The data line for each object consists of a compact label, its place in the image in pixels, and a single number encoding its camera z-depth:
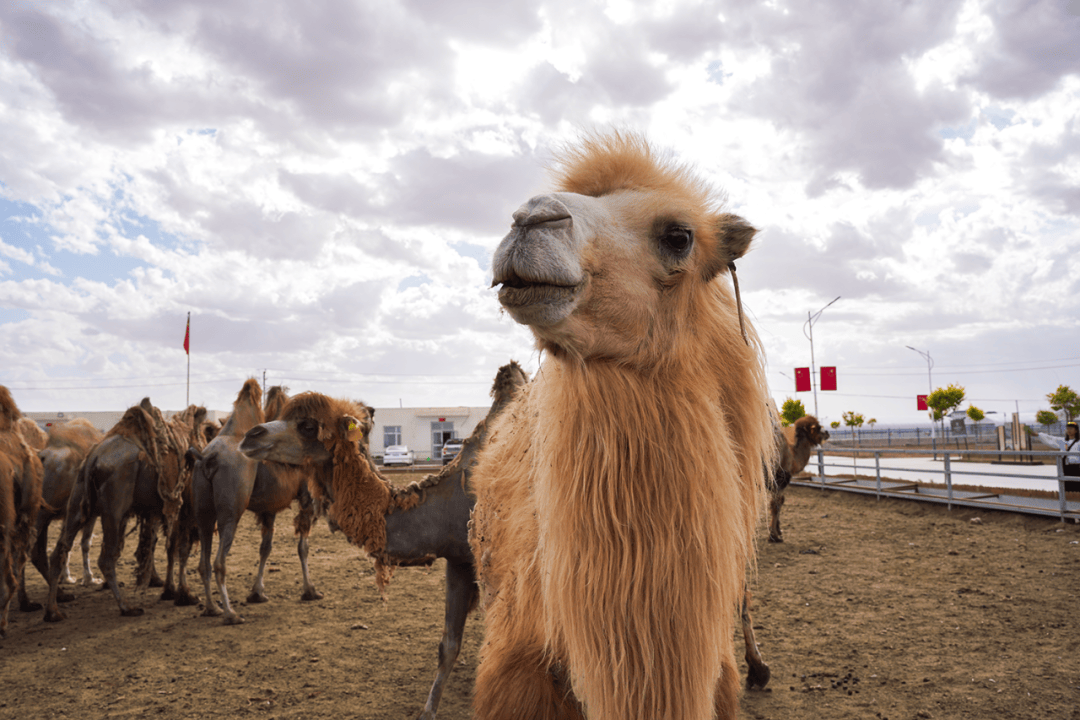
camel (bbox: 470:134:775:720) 1.73
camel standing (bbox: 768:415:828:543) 12.52
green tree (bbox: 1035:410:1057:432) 36.24
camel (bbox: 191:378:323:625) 7.27
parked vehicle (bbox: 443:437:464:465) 29.31
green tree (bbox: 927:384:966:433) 37.16
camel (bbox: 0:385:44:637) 6.46
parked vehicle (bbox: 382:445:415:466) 34.06
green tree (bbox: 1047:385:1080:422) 31.75
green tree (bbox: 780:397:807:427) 32.94
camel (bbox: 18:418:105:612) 8.36
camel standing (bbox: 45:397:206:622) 7.54
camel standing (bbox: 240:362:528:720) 4.55
